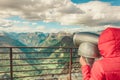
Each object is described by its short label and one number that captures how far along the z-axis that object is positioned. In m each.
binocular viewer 0.94
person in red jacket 0.82
